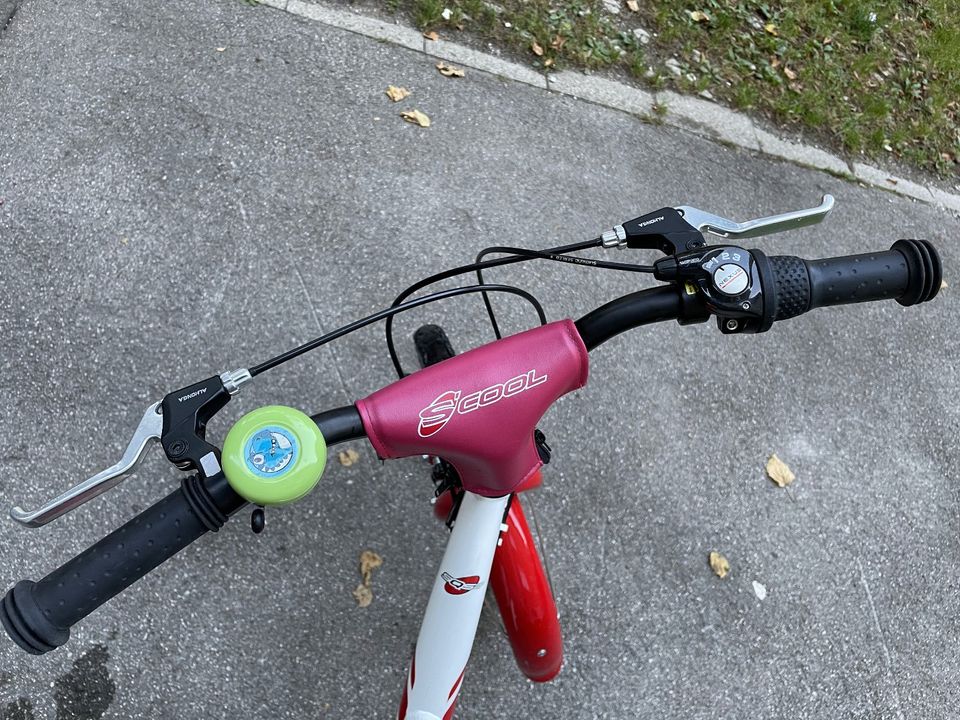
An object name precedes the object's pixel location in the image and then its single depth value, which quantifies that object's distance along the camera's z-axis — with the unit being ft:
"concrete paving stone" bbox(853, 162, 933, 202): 12.91
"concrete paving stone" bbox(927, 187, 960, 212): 13.12
